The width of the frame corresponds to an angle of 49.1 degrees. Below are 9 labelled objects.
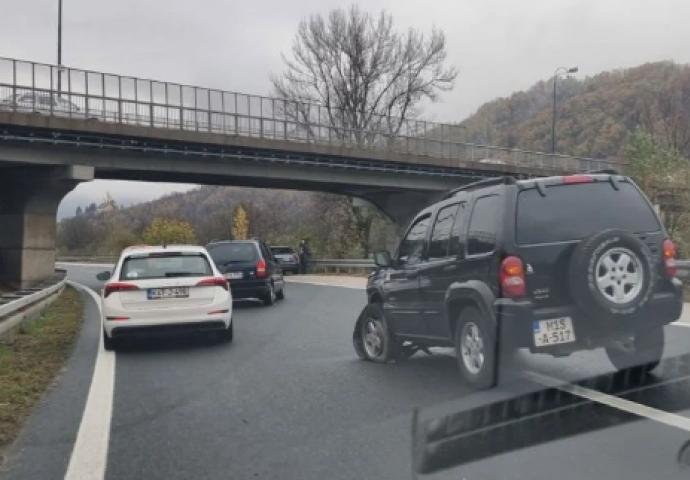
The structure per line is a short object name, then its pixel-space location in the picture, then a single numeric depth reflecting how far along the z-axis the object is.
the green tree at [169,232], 81.06
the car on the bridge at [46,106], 28.28
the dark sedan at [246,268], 17.88
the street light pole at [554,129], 48.53
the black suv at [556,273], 6.13
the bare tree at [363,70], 52.38
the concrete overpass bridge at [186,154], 29.52
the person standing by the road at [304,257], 40.59
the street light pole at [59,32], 35.06
